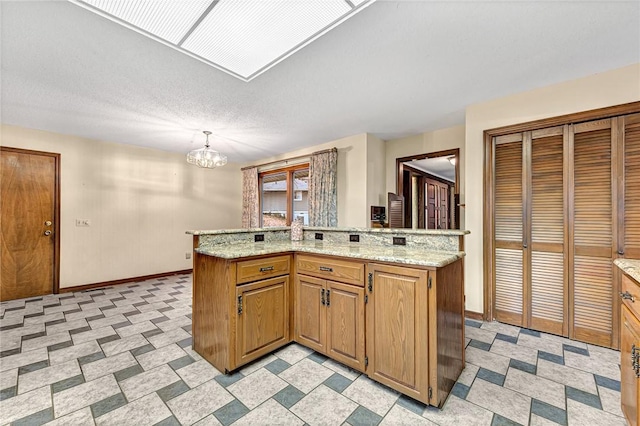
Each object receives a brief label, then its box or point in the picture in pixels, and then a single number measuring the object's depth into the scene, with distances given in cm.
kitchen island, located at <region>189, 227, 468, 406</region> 160
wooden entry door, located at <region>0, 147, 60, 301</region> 364
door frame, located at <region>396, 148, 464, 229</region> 371
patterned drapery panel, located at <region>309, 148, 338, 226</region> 439
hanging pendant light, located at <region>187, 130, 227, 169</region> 380
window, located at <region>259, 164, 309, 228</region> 537
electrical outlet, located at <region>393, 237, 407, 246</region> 220
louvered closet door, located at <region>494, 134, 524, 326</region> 278
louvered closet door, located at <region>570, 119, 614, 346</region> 236
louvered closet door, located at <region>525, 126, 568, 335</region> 257
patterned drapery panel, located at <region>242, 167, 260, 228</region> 583
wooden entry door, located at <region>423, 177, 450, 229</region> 583
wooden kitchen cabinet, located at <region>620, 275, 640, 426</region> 121
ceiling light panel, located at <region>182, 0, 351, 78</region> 155
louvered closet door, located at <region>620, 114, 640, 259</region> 224
